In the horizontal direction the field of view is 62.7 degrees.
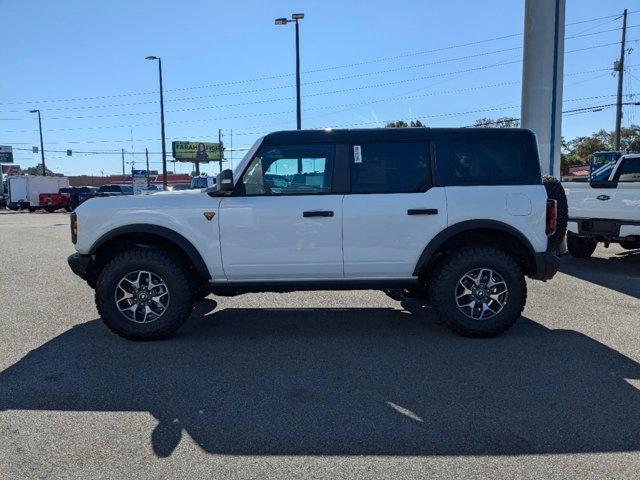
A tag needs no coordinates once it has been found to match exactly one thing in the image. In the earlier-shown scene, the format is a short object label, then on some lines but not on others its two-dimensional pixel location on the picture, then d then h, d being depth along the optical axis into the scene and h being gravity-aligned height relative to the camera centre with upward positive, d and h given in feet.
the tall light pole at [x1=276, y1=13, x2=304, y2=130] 64.78 +16.46
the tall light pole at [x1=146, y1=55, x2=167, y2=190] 97.40 +11.95
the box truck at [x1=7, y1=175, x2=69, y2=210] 124.47 -2.22
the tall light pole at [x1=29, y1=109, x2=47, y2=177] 180.34 +13.64
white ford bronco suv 16.69 -1.39
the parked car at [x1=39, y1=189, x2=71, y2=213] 115.24 -3.86
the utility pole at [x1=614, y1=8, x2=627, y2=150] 108.17 +24.40
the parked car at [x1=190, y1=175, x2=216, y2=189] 93.50 +0.06
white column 36.19 +7.15
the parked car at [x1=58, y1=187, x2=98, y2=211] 111.06 -2.34
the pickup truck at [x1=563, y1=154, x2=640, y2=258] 27.58 -1.74
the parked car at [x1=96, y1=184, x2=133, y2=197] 114.97 -1.59
